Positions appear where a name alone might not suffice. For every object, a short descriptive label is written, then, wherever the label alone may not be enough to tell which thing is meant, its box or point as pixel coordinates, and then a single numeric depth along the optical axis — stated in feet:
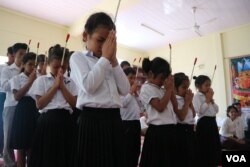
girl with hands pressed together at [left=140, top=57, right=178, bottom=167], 5.06
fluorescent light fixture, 19.29
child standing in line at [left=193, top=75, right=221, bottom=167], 7.37
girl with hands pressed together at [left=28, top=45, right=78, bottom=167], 4.75
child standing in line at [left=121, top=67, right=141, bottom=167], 6.73
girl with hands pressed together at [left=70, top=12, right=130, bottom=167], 3.20
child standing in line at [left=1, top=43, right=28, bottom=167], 7.14
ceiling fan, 16.02
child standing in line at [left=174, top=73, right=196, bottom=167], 5.55
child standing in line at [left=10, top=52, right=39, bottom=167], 6.18
